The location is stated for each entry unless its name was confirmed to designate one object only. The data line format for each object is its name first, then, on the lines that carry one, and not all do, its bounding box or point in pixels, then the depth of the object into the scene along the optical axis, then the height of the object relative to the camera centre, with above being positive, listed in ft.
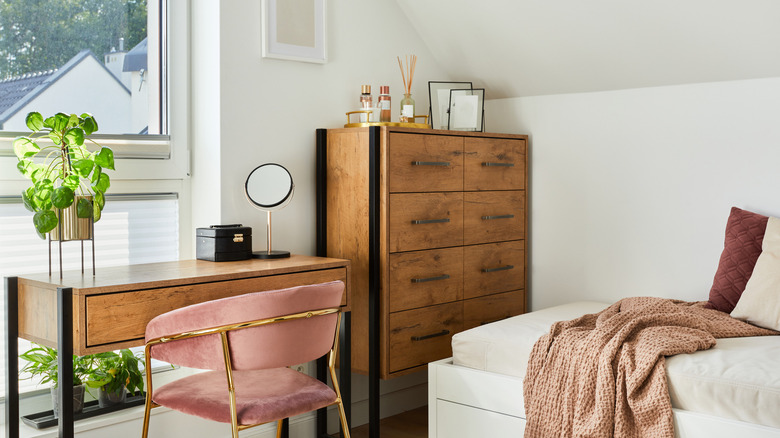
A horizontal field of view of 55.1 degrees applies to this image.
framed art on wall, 9.77 +2.38
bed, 6.82 -1.83
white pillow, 8.48 -0.99
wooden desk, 6.68 -0.88
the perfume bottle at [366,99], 10.30 +1.49
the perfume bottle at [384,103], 10.30 +1.43
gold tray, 10.00 +1.11
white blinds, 8.25 -0.35
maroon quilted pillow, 9.14 -0.65
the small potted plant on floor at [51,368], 8.18 -1.76
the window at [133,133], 8.33 +0.92
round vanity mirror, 9.23 +0.24
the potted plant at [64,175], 7.16 +0.34
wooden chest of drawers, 9.57 -0.32
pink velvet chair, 6.87 -1.31
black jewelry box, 8.73 -0.42
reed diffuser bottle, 10.59 +1.40
